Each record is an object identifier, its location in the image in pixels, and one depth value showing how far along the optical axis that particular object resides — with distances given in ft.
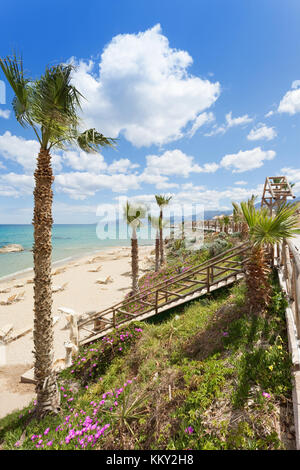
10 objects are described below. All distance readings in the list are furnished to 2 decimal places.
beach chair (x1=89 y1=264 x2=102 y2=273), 84.00
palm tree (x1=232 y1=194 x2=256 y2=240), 45.44
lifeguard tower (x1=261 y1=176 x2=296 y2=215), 31.37
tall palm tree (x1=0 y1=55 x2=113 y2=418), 15.47
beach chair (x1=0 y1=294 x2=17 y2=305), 53.01
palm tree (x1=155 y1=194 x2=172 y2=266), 59.47
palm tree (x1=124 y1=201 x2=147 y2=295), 41.96
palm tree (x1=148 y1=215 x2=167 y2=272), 59.06
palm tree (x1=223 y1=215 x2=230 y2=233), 66.97
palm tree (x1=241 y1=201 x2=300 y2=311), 14.20
